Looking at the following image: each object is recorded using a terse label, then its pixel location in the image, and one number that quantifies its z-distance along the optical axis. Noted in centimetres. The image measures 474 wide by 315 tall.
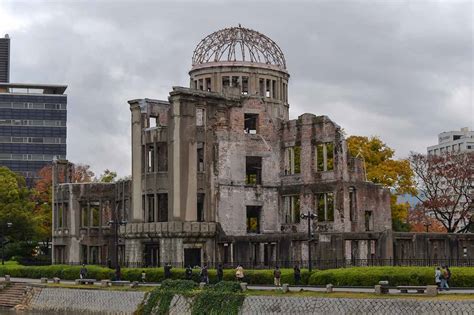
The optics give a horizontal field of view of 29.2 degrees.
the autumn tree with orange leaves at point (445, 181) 7925
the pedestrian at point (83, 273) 6269
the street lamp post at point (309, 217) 5047
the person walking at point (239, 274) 5169
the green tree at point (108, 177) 10444
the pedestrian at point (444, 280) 4191
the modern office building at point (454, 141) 18250
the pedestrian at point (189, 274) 5488
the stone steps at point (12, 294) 6266
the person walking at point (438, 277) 4234
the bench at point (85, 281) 5956
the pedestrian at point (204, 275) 5272
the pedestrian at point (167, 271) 5600
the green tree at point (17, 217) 8712
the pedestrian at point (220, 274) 5300
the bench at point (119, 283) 5678
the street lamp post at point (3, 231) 8174
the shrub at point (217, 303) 4604
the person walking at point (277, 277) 4978
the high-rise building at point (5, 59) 16786
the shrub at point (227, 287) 4706
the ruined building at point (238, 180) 6594
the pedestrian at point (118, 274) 5981
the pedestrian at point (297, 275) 5006
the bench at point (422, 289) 3904
